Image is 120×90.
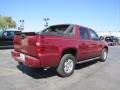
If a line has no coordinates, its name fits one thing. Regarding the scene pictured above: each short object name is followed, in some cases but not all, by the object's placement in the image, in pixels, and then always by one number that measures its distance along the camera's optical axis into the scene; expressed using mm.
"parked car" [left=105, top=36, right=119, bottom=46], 15990
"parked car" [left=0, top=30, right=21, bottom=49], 8716
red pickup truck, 3074
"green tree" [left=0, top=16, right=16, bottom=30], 37784
